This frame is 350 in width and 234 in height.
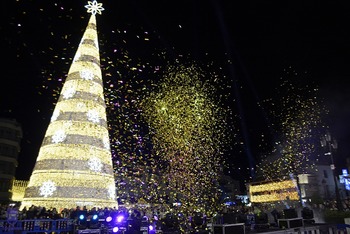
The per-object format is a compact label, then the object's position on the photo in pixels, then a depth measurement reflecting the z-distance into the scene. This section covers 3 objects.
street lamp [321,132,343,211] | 18.60
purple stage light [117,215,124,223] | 11.27
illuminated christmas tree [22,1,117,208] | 15.60
